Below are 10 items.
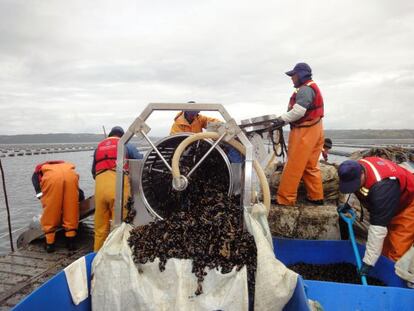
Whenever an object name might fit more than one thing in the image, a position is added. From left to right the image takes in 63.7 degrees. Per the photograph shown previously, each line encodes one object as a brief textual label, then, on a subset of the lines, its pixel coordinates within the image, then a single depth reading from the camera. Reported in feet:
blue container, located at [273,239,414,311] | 8.00
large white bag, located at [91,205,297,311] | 6.59
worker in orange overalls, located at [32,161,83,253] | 15.19
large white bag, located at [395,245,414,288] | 9.17
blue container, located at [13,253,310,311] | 6.05
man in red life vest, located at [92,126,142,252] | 13.73
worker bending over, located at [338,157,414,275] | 9.94
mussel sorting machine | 8.19
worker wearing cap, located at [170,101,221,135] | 16.02
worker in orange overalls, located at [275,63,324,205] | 13.67
